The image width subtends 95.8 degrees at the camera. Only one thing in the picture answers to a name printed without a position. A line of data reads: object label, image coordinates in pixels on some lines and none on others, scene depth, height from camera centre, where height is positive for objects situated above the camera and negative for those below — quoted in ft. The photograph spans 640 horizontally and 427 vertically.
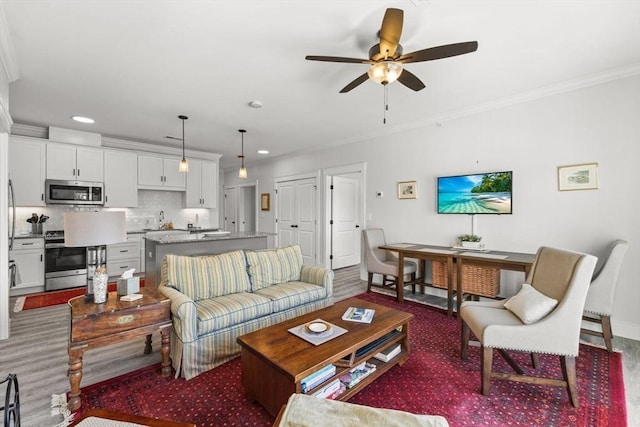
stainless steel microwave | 15.01 +1.14
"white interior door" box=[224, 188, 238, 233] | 27.22 +0.40
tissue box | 7.30 -1.85
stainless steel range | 14.39 -2.61
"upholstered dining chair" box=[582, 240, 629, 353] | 8.14 -2.22
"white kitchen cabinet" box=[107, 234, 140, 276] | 16.38 -2.47
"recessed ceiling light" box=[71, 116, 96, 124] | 13.46 +4.47
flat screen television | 11.58 +0.83
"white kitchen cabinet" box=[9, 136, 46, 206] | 14.10 +2.21
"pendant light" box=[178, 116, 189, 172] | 13.39 +2.20
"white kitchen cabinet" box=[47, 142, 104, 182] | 15.06 +2.77
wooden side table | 6.01 -2.49
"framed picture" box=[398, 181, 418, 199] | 14.35 +1.18
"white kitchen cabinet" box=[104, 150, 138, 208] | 16.79 +2.09
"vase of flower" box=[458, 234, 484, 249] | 11.96 -1.20
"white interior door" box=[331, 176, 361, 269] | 19.81 -0.67
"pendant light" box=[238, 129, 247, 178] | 15.53 +2.26
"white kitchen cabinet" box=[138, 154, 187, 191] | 18.06 +2.57
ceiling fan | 6.01 +3.60
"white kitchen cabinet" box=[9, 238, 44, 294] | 13.76 -2.30
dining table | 9.87 -1.70
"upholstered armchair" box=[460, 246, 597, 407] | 6.16 -2.51
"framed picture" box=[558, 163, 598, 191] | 9.75 +1.25
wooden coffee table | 5.26 -2.73
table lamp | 6.61 -0.37
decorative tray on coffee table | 6.14 -2.65
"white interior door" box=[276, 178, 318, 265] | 20.20 -0.14
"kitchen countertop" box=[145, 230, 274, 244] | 10.99 -1.00
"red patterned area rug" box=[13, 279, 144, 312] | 12.37 -3.92
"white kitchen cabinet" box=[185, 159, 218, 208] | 20.15 +2.10
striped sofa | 7.16 -2.56
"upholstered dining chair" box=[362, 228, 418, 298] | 13.36 -2.39
